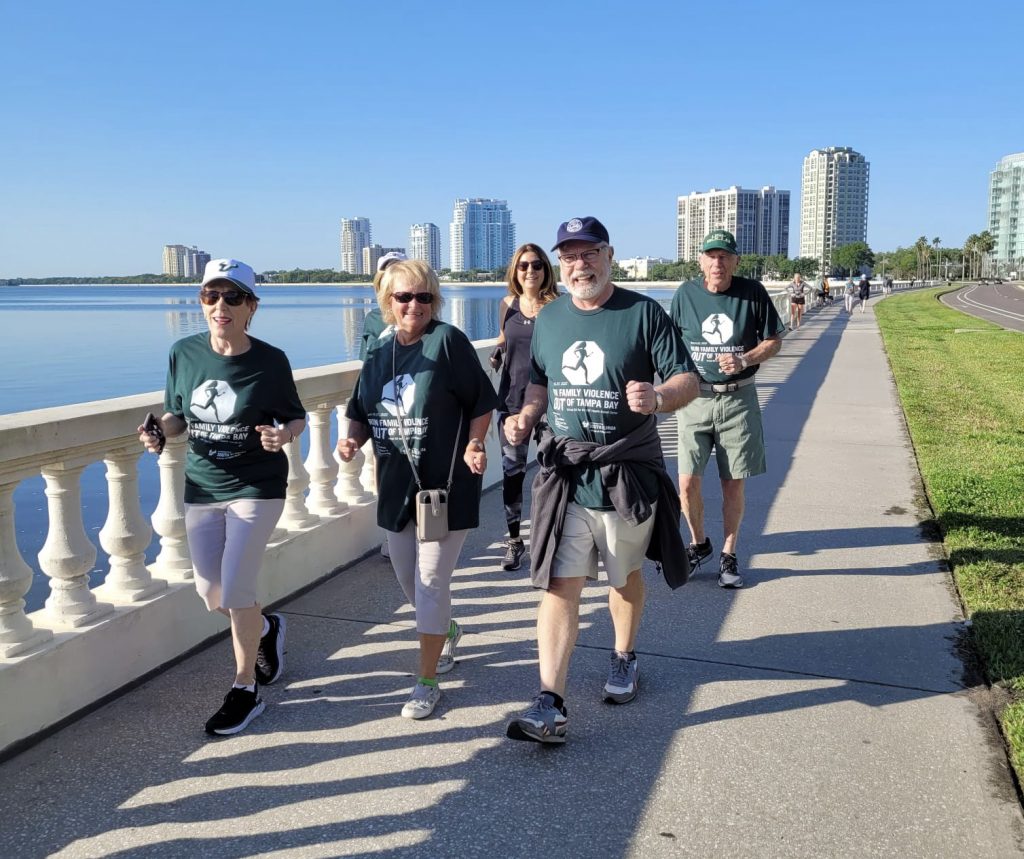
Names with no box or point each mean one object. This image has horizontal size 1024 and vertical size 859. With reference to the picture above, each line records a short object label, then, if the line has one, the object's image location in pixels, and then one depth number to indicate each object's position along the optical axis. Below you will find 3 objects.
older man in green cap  5.30
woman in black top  5.55
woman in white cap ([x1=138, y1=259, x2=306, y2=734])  3.62
